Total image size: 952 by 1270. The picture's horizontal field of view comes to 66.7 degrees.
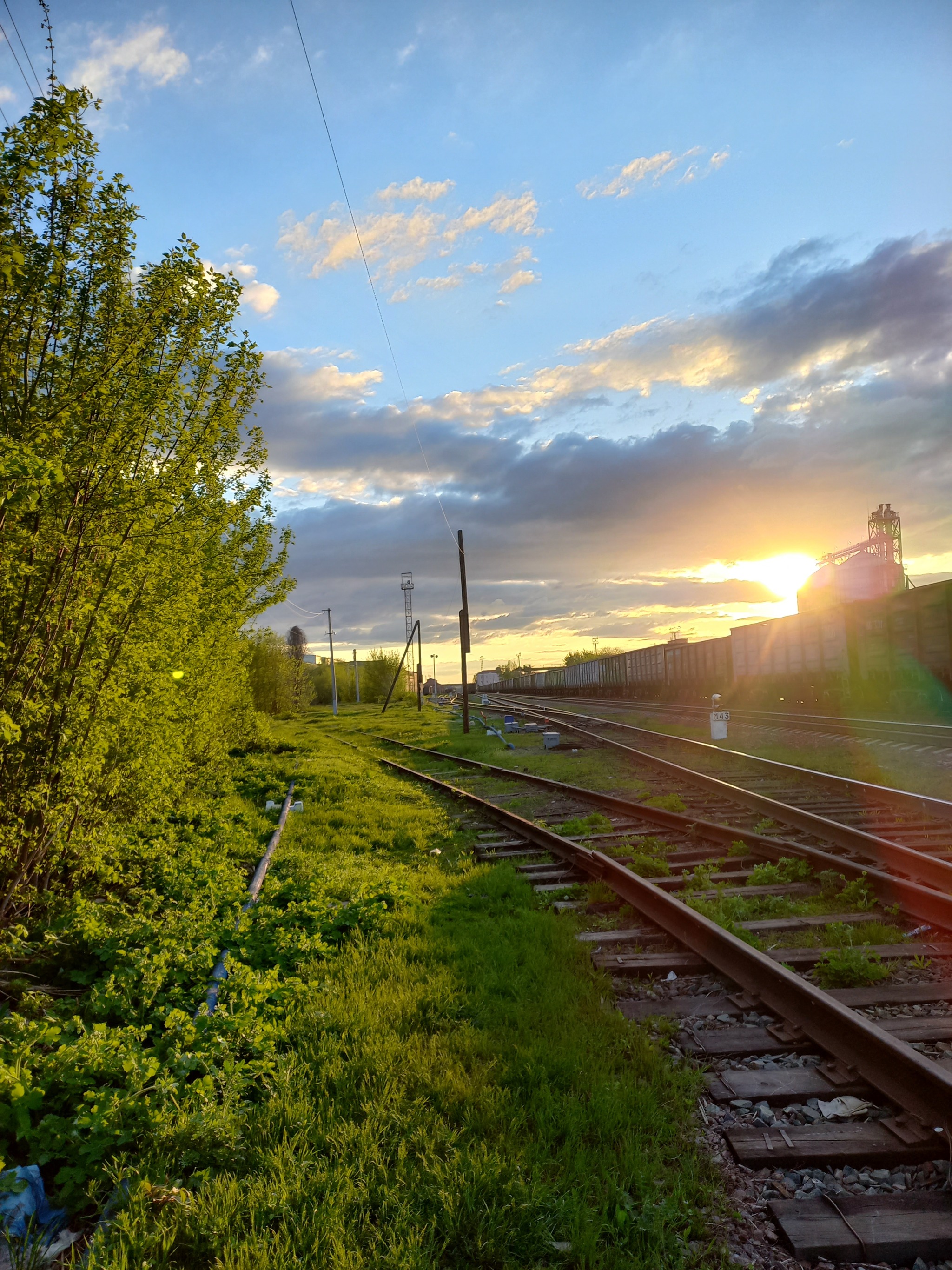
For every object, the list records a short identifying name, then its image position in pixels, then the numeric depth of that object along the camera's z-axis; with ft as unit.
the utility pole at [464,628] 78.84
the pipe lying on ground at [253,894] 13.71
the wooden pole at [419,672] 159.33
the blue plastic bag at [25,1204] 8.45
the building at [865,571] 147.02
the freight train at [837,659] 69.26
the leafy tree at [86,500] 14.79
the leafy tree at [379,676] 215.72
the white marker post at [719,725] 57.62
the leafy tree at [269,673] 94.22
